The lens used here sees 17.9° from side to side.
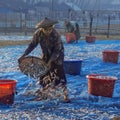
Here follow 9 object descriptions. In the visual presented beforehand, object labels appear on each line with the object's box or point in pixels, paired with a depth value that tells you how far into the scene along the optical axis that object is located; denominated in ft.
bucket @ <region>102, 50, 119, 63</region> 41.59
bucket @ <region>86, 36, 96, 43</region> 70.69
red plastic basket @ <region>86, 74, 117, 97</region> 24.75
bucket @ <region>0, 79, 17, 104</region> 23.12
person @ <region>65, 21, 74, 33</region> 71.90
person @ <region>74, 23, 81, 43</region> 70.72
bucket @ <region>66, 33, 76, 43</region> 67.33
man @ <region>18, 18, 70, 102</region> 23.89
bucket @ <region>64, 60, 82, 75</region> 33.30
